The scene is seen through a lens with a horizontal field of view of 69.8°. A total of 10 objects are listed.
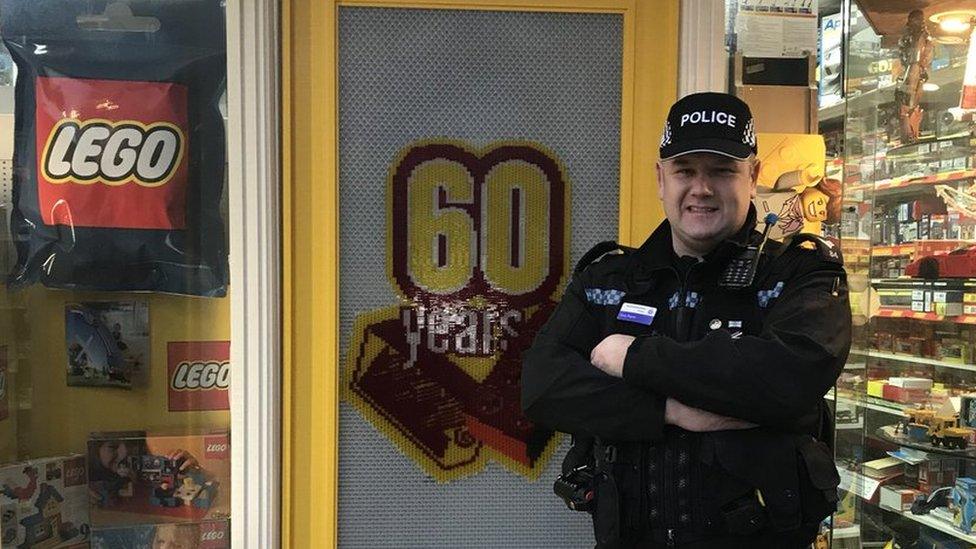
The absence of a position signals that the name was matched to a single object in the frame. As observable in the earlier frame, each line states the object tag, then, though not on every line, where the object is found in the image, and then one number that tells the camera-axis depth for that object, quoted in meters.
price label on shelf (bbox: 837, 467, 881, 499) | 2.53
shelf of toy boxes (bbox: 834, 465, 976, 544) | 2.45
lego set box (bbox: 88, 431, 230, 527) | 2.37
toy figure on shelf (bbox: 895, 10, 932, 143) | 2.38
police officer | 1.38
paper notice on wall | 2.27
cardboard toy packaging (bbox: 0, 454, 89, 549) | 2.28
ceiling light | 2.31
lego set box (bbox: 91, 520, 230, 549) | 2.37
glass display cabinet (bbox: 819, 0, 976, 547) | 2.34
